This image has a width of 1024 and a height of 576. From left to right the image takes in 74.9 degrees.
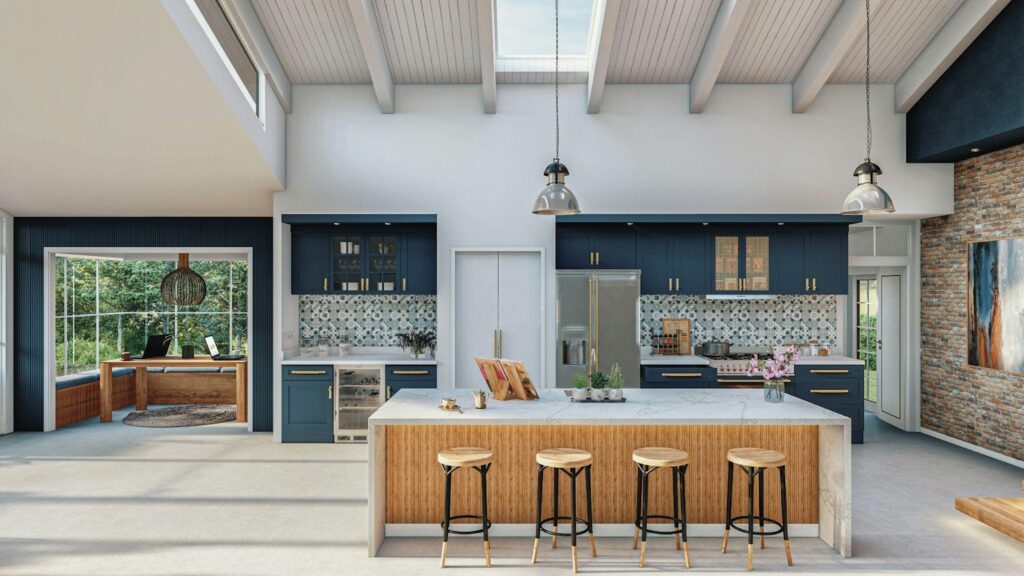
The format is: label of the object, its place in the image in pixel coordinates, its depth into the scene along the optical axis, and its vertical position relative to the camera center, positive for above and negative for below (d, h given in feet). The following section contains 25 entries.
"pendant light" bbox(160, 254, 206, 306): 30.14 +0.40
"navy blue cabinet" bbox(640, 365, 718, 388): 23.16 -2.80
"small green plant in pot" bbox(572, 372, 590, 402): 15.30 -2.11
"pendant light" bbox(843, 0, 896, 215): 14.55 +2.13
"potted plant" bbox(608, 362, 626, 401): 15.33 -2.06
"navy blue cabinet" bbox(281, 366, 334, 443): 24.11 -3.89
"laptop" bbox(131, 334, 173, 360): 29.71 -2.22
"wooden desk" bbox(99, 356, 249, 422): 27.30 -3.15
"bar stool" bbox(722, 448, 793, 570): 13.29 -3.58
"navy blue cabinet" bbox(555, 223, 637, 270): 23.62 +1.69
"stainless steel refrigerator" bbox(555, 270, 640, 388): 22.77 -0.94
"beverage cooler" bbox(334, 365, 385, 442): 24.11 -3.68
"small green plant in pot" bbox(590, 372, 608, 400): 15.42 -2.10
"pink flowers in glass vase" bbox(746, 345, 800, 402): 15.06 -1.70
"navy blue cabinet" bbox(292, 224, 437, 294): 24.68 +1.39
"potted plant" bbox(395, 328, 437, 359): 24.84 -1.72
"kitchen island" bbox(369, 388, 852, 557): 15.01 -3.93
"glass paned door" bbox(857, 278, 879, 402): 27.96 -1.57
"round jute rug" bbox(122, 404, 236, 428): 27.35 -5.13
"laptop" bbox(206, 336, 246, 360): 29.07 -2.42
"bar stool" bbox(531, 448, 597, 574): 13.32 -3.55
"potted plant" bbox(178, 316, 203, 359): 37.84 -1.87
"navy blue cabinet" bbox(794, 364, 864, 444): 23.45 -3.20
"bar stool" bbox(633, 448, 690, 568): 13.35 -3.69
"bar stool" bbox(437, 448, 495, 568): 13.42 -3.41
